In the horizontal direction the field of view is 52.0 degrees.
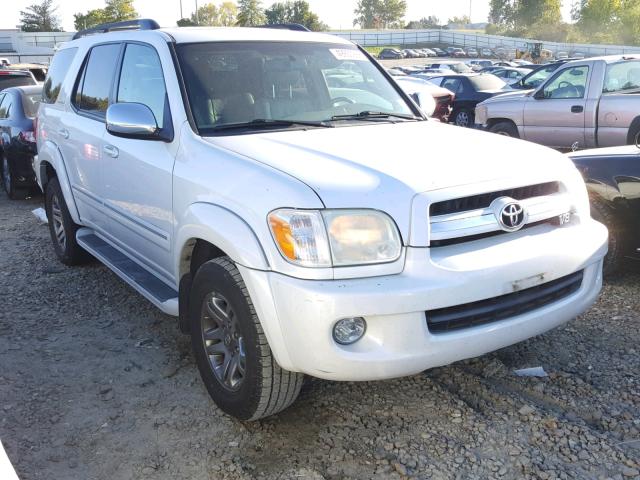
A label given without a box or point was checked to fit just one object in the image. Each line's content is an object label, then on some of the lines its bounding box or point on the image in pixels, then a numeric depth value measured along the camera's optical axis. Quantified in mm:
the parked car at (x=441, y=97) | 14430
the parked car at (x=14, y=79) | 12086
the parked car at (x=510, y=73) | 24328
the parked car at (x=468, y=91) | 15422
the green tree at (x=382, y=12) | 133625
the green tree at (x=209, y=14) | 94938
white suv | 2656
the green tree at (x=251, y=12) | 95562
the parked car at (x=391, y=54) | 63562
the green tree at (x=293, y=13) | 99000
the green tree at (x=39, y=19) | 88688
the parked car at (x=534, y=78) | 14041
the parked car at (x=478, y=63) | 42125
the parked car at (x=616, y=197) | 4520
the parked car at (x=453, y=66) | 36219
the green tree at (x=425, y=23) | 135650
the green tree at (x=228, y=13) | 100000
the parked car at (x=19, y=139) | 8797
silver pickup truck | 8969
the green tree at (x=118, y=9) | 72562
